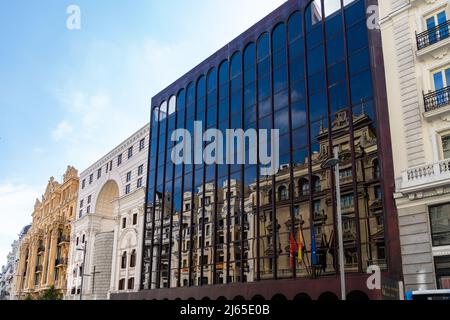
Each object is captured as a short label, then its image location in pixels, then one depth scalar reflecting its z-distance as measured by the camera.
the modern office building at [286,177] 27.62
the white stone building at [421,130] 22.83
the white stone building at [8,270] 138.18
